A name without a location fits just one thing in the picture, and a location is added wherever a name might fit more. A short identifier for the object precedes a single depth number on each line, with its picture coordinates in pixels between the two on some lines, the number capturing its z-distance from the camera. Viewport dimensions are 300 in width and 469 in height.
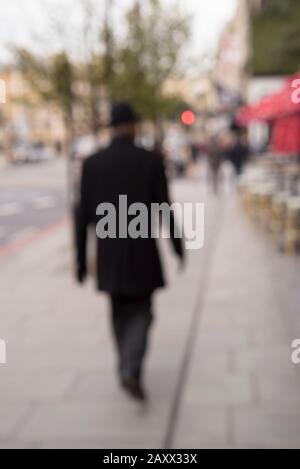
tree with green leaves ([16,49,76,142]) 7.93
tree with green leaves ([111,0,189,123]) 9.12
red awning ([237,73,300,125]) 7.86
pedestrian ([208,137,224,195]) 17.84
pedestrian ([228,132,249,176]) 17.14
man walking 3.55
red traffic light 18.11
